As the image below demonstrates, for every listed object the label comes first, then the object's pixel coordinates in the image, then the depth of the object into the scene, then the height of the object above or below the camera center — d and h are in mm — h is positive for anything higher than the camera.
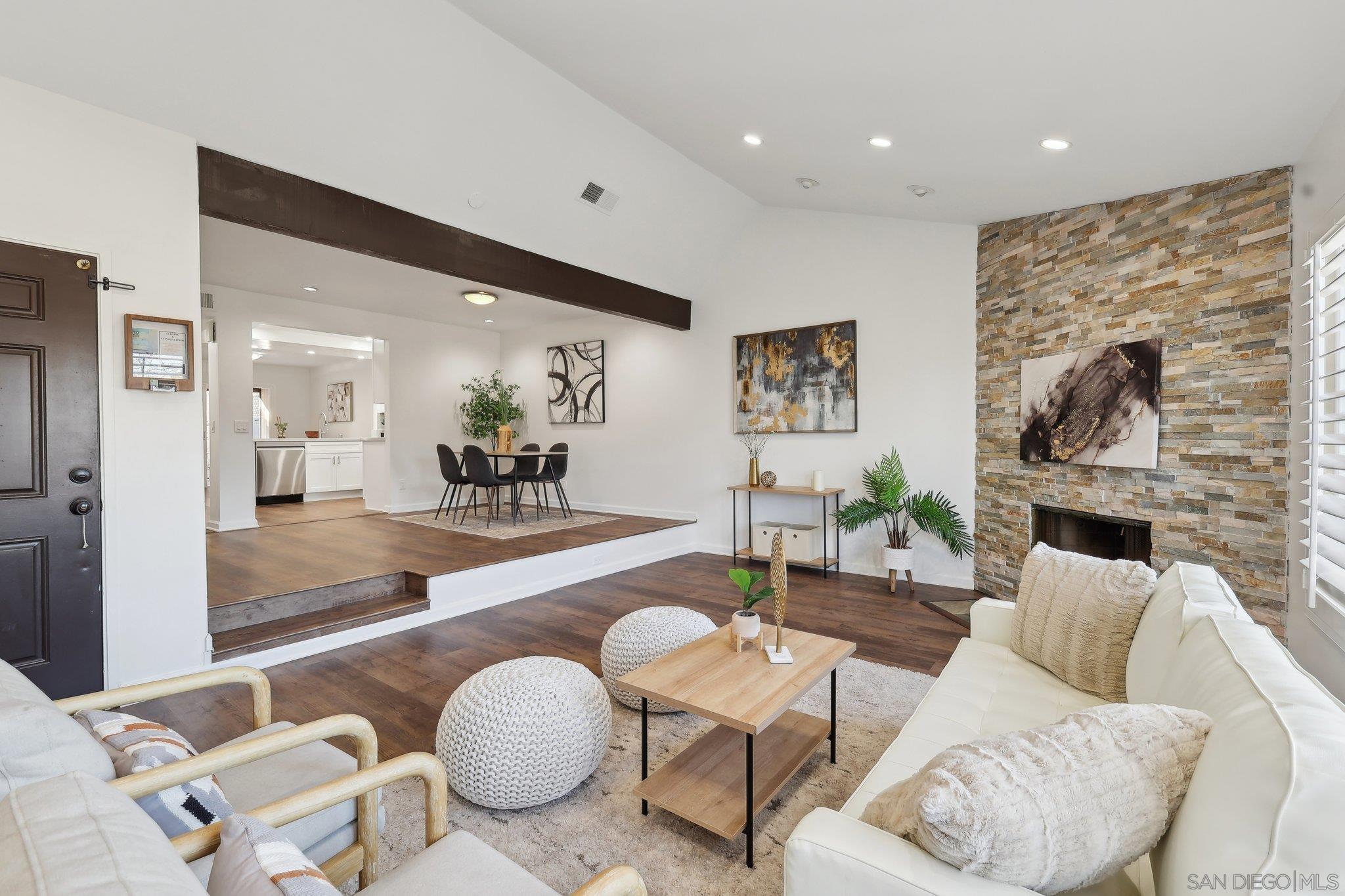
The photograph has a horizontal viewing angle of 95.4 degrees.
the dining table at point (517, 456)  6457 -219
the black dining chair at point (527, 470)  6621 -376
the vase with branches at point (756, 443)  6078 -61
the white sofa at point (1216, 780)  737 -490
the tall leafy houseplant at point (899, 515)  4852 -634
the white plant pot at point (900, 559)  4840 -964
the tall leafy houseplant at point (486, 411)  8109 +339
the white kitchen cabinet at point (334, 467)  9102 -487
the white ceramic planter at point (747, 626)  2230 -690
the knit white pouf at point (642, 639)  2705 -911
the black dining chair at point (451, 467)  6668 -352
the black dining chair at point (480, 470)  6387 -361
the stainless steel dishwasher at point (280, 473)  8602 -549
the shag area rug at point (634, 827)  1745 -1241
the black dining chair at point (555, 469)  6816 -377
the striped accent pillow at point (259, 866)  773 -569
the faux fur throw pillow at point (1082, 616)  1921 -598
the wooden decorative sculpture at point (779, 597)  2145 -559
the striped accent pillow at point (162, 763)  1128 -649
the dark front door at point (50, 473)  2568 -167
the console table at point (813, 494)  5320 -494
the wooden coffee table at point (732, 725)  1814 -908
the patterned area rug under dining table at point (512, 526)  6078 -946
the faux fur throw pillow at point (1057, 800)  899 -544
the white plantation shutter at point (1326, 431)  2230 +34
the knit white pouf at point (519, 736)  2004 -1011
